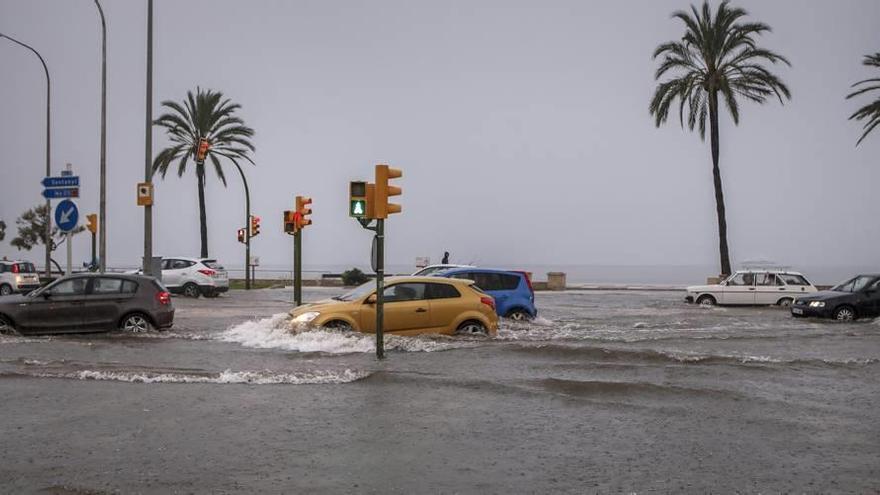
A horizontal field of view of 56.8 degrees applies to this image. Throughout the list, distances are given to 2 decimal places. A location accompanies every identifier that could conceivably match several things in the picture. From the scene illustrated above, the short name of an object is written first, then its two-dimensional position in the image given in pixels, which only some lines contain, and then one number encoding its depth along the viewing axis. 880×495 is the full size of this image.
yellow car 14.83
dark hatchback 16.48
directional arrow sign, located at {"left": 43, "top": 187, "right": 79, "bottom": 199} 18.25
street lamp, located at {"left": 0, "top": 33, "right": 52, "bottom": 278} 31.04
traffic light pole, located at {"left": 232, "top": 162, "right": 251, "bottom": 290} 43.89
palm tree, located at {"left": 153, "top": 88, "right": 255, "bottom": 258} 47.62
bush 47.22
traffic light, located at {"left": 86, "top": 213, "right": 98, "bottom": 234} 41.69
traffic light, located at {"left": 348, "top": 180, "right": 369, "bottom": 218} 13.27
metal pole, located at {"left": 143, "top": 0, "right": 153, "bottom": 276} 20.58
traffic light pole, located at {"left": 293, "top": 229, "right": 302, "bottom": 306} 23.97
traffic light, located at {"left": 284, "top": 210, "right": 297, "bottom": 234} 26.16
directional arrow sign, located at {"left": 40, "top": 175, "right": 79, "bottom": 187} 18.25
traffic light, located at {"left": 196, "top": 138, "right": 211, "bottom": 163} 30.40
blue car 19.61
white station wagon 30.23
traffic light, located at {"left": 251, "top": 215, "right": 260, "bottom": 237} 46.03
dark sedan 23.36
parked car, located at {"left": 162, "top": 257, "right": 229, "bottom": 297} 32.75
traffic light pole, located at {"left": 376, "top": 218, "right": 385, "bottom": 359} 12.75
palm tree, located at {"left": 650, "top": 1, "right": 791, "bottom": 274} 39.50
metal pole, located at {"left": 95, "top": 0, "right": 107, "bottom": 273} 21.45
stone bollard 44.19
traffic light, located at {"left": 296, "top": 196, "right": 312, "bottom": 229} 25.34
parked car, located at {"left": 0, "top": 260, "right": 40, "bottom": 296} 34.18
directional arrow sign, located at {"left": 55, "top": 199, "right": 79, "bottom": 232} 17.19
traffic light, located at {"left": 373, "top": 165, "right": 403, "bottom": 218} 12.93
